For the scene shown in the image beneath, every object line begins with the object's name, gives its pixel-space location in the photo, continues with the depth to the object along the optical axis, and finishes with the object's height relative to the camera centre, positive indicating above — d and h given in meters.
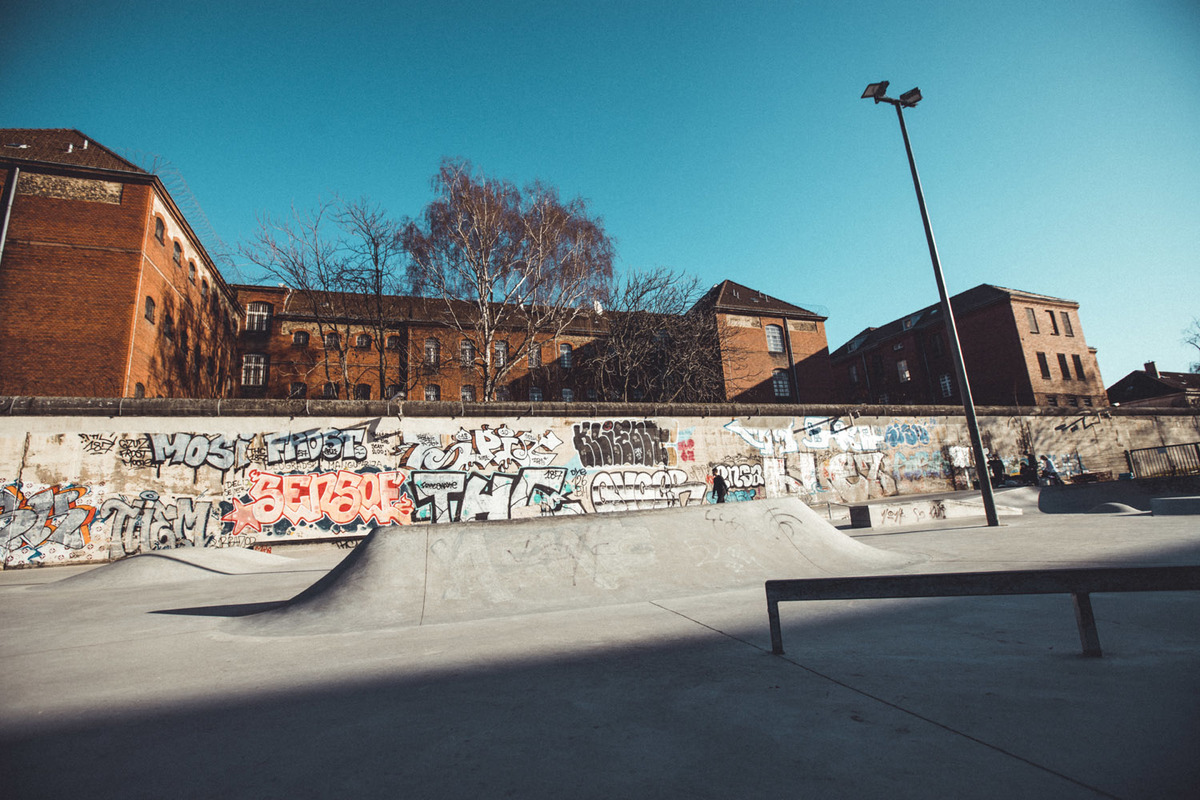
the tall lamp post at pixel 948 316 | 9.58 +3.21
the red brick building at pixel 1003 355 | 34.16 +8.36
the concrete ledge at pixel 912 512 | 11.89 -0.79
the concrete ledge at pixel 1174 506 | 8.99 -0.80
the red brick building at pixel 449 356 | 29.66 +9.27
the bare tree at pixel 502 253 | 20.30 +10.25
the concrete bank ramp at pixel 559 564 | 4.83 -0.68
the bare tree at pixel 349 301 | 21.31 +10.12
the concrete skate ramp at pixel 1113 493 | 14.02 -0.79
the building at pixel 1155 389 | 41.59 +6.28
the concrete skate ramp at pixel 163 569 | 7.82 -0.61
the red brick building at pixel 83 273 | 17.44 +9.52
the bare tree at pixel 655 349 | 24.83 +7.20
